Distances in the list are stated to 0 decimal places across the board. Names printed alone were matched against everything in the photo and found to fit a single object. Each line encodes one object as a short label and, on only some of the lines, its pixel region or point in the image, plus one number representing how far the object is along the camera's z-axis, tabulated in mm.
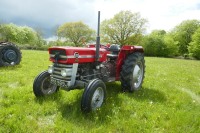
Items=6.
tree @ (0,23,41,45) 41878
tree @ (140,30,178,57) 37681
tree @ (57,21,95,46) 41250
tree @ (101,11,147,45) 33525
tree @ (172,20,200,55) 40858
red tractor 3351
